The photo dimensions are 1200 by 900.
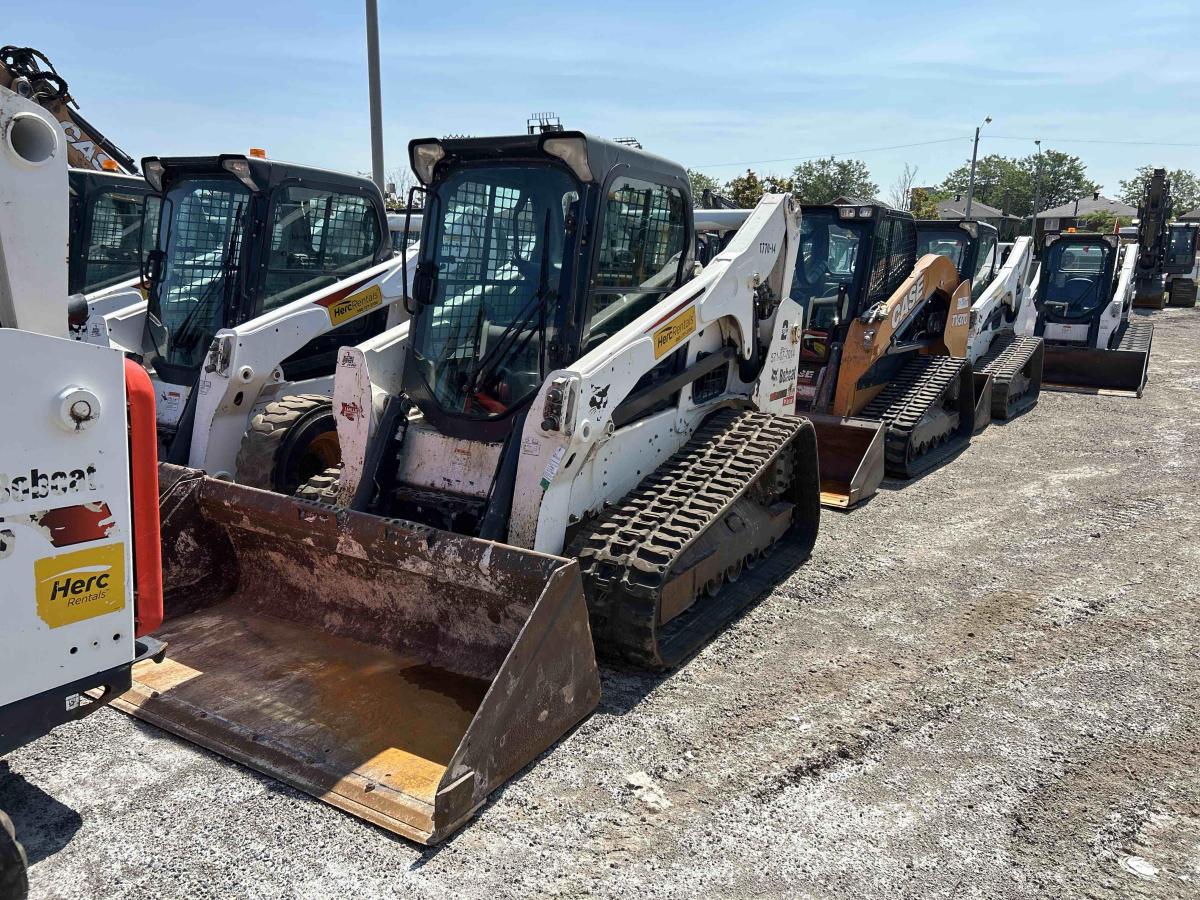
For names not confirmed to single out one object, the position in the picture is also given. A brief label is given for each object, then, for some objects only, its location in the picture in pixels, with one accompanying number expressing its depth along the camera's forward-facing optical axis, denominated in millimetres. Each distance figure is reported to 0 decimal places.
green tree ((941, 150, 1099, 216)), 77250
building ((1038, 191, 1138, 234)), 58822
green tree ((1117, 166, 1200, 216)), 79356
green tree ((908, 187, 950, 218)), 38562
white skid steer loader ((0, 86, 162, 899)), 2670
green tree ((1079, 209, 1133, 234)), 50003
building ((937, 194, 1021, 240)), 41162
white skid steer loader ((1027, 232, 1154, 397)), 13117
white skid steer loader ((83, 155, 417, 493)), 6094
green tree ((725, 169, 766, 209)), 29875
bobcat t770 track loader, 3748
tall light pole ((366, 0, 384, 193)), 10555
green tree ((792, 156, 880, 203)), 60375
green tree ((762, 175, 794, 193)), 29072
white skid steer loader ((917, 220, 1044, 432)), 10719
